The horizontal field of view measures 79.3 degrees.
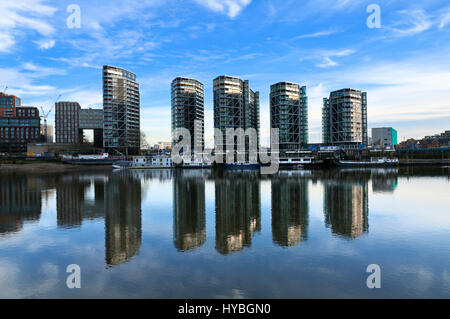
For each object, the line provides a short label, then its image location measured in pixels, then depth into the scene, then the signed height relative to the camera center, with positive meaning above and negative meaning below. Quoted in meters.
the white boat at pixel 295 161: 108.31 -0.73
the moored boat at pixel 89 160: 118.06 +1.13
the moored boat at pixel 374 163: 107.56 -1.94
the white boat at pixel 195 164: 108.25 -1.25
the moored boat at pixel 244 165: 102.75 -2.00
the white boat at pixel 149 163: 112.31 -0.50
